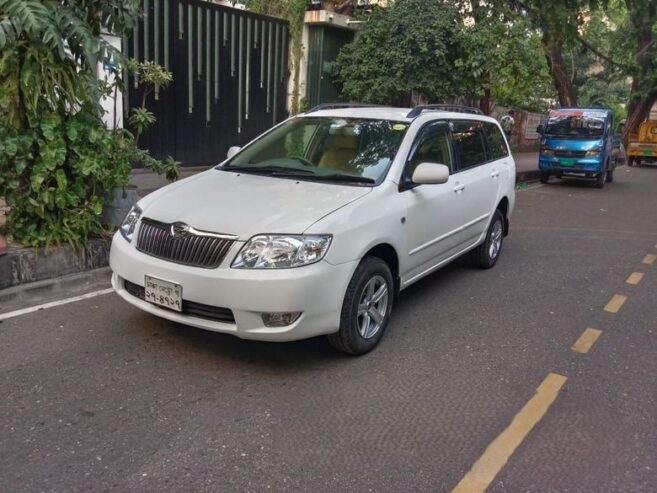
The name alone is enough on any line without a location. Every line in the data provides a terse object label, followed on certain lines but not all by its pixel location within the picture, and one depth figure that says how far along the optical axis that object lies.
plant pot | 6.26
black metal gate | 10.71
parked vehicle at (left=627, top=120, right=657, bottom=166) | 23.66
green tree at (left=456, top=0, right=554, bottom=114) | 12.45
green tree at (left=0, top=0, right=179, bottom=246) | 5.21
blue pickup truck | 16.02
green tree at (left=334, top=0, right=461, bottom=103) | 12.52
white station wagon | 3.85
